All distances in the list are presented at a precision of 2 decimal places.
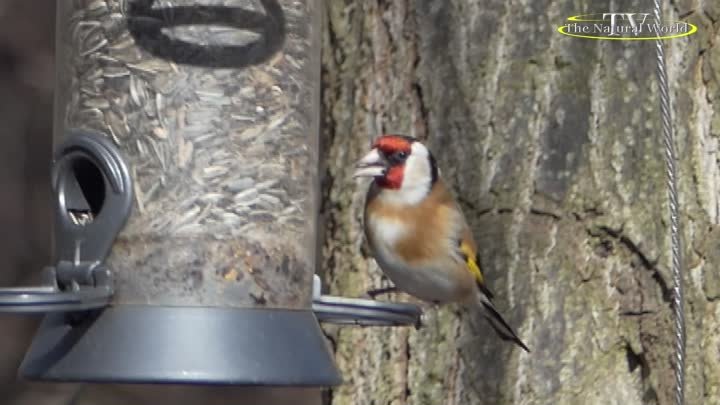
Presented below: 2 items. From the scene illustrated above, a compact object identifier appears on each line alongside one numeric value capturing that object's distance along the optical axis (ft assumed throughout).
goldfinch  28.25
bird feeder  23.13
